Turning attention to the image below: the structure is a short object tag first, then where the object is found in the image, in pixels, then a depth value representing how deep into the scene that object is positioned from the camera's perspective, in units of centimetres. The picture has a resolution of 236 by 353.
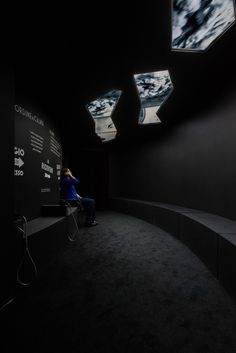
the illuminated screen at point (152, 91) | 295
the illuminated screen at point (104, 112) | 365
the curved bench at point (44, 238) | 195
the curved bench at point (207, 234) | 170
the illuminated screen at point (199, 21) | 175
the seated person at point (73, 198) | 409
